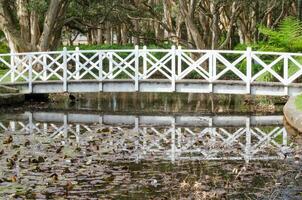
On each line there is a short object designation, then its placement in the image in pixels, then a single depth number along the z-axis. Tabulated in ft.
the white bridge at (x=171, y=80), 71.56
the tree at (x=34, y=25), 96.48
